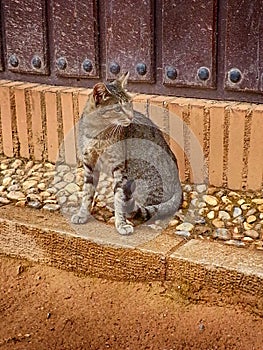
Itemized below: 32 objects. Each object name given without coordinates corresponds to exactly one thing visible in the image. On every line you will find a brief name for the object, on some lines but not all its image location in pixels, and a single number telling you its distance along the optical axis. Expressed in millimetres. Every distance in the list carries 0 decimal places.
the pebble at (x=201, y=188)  2561
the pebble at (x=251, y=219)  2284
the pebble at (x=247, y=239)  2168
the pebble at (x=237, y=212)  2336
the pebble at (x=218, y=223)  2283
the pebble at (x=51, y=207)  2503
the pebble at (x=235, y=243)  2140
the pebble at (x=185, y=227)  2281
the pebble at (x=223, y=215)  2322
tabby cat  2232
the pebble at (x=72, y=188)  2659
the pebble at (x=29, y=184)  2707
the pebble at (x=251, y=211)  2336
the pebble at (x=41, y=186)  2688
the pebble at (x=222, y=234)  2203
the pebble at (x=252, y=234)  2193
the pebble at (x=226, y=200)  2445
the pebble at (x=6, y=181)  2758
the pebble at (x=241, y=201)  2430
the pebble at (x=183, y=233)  2234
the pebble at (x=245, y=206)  2385
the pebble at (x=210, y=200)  2447
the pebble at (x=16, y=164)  2965
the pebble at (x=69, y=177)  2763
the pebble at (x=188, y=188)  2576
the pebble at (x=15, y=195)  2609
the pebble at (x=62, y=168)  2859
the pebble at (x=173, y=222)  2324
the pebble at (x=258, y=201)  2410
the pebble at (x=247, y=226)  2246
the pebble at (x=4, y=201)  2582
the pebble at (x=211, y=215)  2338
